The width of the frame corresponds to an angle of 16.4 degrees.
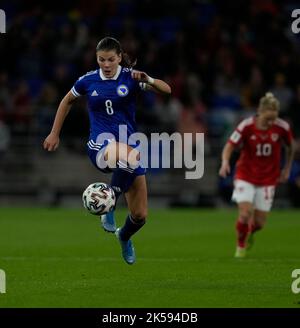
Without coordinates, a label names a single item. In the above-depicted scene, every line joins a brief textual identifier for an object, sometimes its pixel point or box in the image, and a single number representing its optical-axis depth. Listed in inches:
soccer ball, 436.1
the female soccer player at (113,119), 450.9
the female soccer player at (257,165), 591.8
